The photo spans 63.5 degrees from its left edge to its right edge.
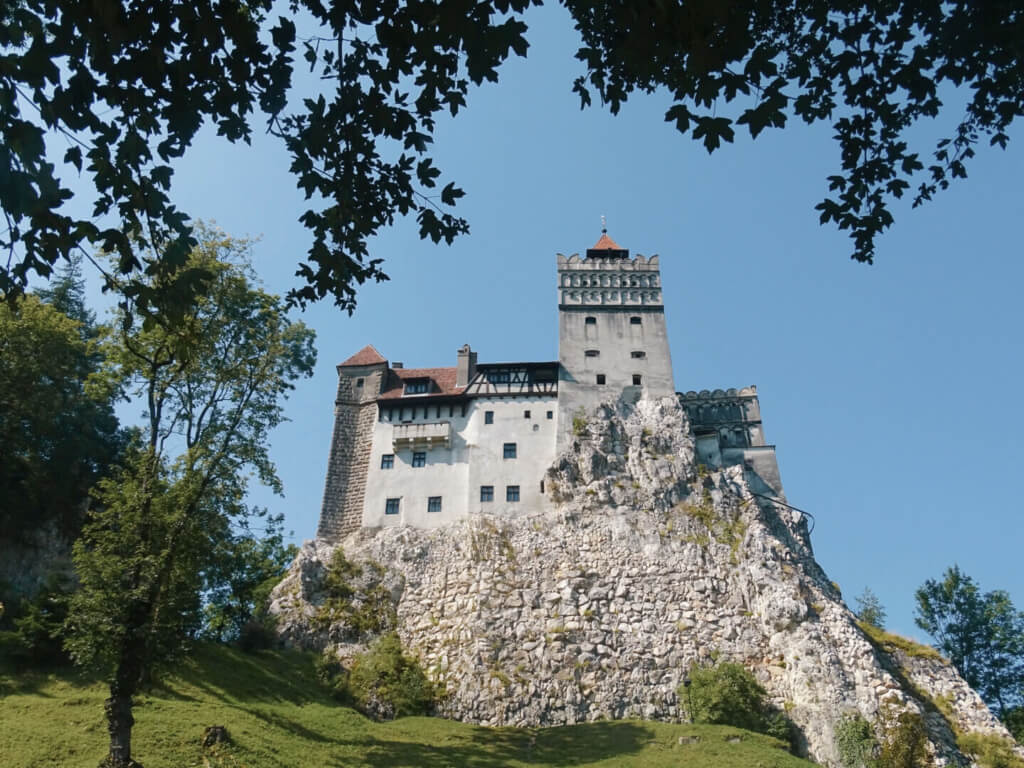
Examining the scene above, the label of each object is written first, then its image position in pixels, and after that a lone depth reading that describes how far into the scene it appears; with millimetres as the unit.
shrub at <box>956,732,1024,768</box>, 30922
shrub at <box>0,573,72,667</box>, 24828
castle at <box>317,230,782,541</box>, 42781
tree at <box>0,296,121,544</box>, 34219
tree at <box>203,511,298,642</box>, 39094
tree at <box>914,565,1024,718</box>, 42250
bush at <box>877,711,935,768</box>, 28547
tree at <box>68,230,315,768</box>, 20500
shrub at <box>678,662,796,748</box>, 30719
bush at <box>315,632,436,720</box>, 31891
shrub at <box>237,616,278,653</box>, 34625
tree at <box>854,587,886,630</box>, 52962
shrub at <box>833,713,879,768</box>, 29469
